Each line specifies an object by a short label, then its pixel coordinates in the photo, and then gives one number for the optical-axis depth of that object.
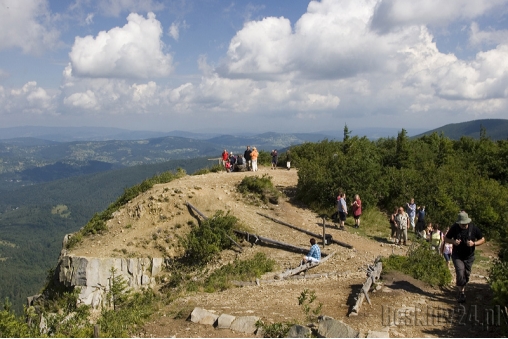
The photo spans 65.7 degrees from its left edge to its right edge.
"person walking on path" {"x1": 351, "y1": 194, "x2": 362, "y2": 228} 18.17
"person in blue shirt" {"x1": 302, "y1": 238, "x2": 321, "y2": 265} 13.95
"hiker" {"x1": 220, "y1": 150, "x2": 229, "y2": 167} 27.90
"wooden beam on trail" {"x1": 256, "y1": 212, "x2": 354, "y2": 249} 15.86
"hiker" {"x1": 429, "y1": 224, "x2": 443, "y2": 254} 14.54
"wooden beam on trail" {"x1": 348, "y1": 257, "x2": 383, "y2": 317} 8.86
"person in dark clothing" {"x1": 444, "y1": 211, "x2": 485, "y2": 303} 8.95
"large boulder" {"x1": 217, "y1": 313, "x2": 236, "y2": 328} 8.52
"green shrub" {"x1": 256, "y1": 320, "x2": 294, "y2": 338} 7.84
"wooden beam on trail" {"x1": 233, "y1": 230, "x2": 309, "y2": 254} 16.00
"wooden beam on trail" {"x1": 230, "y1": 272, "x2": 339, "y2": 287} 12.62
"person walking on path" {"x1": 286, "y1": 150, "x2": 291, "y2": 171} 29.17
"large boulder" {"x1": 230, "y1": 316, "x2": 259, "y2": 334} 8.23
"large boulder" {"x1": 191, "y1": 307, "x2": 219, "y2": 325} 8.94
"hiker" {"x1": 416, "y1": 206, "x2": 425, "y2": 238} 16.86
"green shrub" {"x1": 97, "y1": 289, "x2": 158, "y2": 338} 8.62
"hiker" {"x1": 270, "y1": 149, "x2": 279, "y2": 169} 29.39
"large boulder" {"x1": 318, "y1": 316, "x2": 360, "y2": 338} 7.26
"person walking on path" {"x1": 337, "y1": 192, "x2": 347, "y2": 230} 18.02
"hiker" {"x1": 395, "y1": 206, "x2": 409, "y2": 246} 15.81
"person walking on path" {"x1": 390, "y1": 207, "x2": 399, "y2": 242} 16.47
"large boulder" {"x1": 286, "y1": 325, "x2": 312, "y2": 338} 7.49
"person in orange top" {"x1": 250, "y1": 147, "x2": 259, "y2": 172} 26.70
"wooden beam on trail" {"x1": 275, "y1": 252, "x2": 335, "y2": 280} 13.13
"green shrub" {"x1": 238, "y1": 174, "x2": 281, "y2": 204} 21.48
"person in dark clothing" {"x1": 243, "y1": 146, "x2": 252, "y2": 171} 27.09
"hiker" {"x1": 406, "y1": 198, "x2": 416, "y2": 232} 17.50
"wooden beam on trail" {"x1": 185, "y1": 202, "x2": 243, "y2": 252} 16.92
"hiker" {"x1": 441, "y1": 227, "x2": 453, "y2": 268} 13.93
